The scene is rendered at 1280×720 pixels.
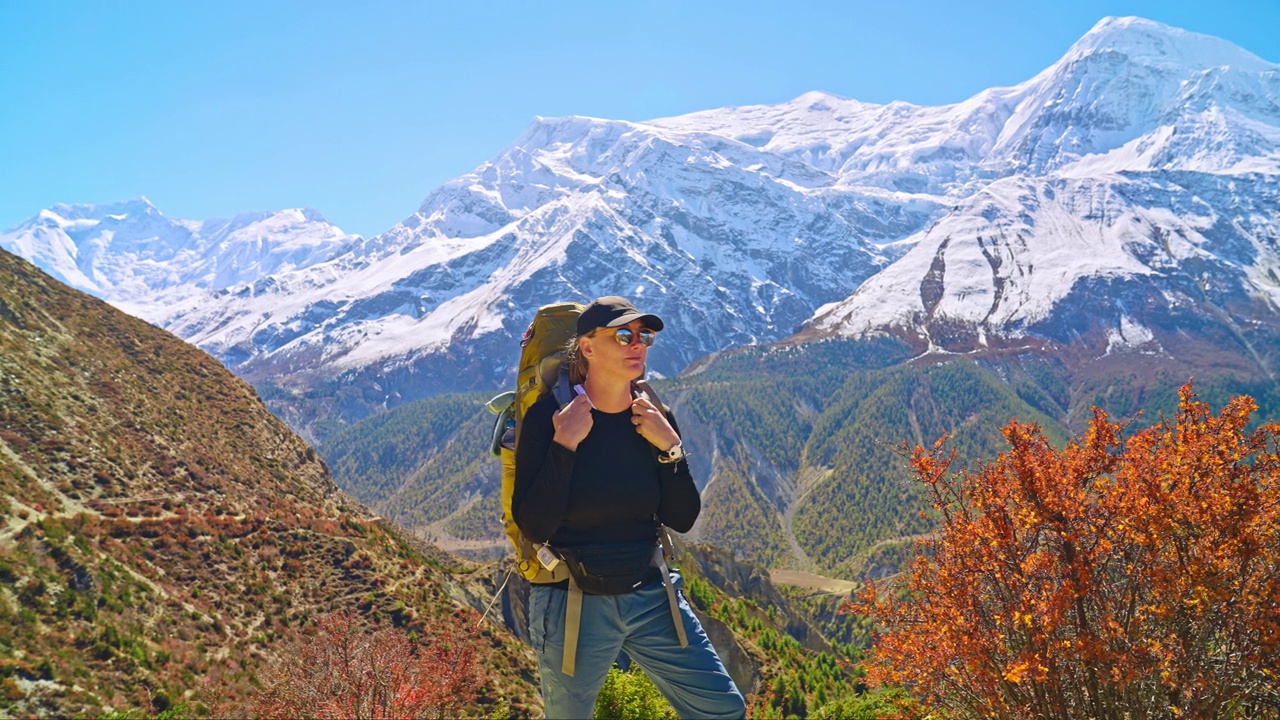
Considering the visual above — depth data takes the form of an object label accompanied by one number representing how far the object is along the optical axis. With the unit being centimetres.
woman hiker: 521
